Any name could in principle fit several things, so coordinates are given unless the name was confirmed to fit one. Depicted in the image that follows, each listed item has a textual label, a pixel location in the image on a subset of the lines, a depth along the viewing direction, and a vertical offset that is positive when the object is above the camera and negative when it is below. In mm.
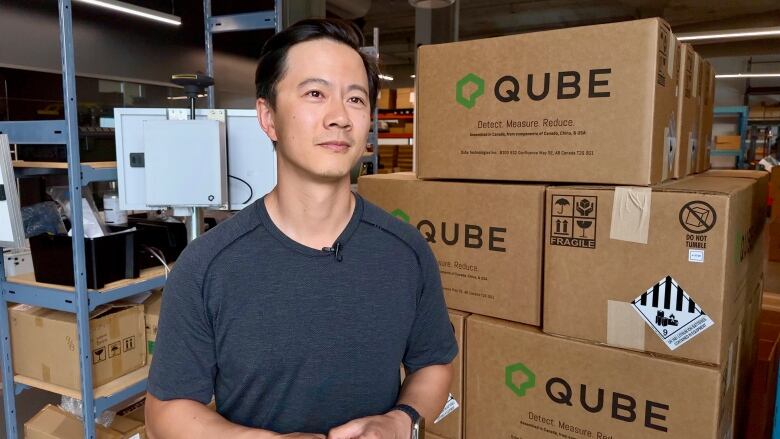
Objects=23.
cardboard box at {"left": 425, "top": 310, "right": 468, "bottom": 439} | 1576 -659
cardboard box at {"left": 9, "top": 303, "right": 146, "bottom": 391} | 2014 -714
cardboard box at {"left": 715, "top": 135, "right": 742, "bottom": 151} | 6059 +199
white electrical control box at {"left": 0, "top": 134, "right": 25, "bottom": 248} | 1812 -183
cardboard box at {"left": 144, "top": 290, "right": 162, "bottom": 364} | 2225 -671
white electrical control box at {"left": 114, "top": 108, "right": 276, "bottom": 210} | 2035 -6
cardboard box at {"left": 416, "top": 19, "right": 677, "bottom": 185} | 1258 +133
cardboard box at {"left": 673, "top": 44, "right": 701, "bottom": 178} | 1503 +138
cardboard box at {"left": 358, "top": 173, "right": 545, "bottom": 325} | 1441 -217
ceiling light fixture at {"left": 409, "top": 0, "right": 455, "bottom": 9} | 4500 +1267
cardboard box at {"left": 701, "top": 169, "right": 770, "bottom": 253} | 1791 -105
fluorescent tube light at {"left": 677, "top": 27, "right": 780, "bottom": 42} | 6215 +1454
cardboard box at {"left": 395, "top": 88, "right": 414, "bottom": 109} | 7340 +790
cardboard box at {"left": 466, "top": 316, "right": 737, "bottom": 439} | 1246 -569
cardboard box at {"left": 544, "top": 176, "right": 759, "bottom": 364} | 1202 -244
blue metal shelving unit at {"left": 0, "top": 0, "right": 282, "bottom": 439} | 1790 -487
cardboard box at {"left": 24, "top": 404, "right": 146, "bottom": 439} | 2078 -1046
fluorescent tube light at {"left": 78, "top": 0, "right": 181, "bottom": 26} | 5142 +1439
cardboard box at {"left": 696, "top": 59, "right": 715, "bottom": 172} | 1885 +171
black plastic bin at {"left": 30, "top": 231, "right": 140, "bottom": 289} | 1903 -372
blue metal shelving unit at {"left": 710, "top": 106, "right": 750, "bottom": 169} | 5840 +435
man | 875 -232
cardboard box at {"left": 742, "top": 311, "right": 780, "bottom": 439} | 1985 -858
